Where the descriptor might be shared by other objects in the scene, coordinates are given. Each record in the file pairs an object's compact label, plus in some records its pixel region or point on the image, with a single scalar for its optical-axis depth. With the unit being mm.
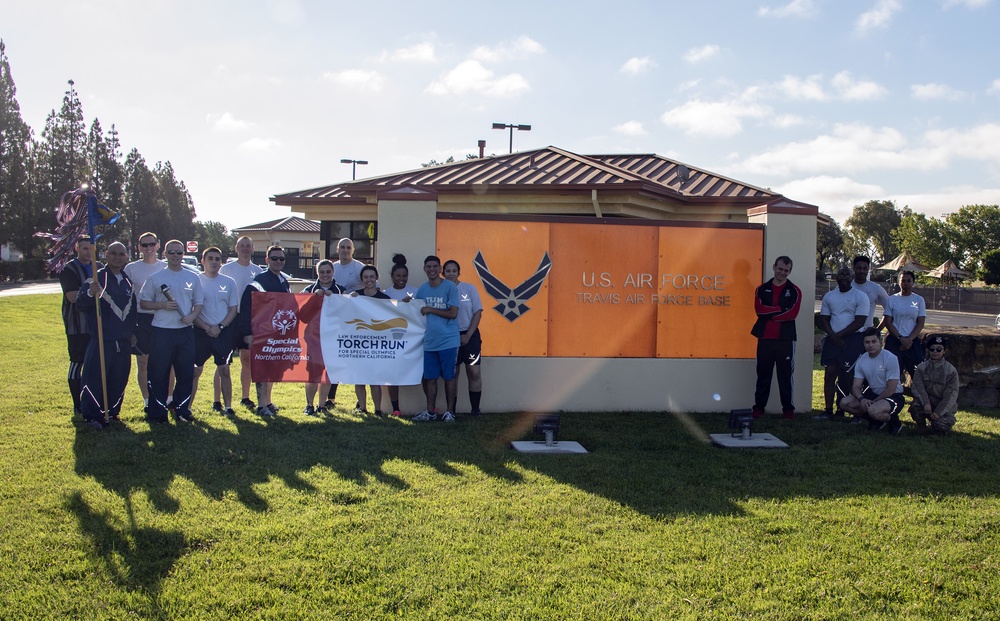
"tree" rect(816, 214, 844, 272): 68250
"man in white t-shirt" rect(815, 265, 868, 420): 8758
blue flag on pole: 7613
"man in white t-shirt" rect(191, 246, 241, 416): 8109
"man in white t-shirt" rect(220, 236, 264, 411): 8594
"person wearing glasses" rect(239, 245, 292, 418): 8406
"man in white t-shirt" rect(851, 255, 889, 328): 8906
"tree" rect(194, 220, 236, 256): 98619
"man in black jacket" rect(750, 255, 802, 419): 8589
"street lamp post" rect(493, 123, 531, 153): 29922
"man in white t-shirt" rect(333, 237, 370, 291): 8891
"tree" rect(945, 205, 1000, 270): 59344
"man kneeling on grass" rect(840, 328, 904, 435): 7801
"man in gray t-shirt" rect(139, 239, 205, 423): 7676
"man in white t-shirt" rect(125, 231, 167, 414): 7984
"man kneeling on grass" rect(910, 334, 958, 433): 7859
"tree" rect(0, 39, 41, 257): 47781
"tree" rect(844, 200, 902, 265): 77125
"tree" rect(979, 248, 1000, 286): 47344
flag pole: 7277
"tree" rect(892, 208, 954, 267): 61875
